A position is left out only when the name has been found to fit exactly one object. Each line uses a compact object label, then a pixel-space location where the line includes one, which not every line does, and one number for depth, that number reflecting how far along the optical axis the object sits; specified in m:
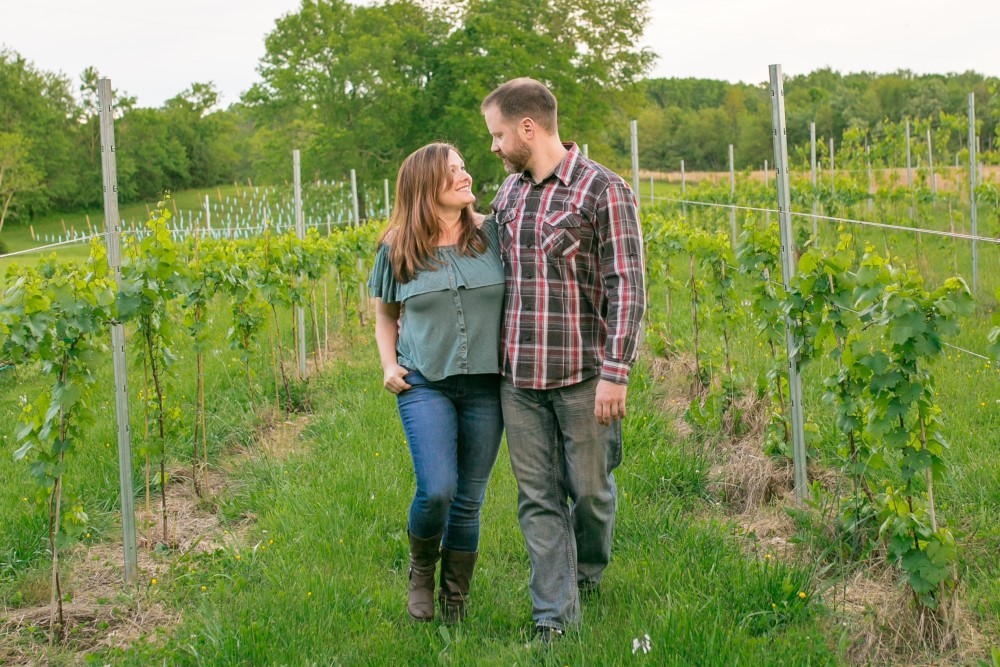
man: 3.27
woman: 3.35
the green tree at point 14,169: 51.47
